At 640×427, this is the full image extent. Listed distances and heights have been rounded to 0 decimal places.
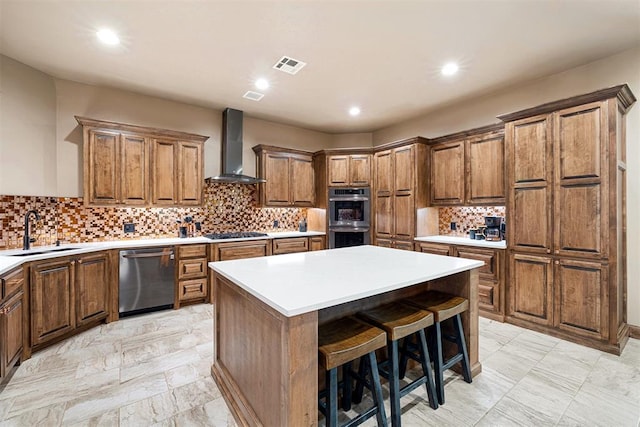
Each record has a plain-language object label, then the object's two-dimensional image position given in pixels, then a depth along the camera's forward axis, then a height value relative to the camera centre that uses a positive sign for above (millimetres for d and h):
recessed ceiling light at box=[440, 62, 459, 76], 3131 +1658
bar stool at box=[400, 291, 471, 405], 1921 -797
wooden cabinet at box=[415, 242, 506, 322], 3324 -807
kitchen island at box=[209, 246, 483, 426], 1301 -586
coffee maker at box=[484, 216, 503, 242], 3711 -211
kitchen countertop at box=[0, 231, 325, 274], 2307 -379
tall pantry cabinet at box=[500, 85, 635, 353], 2584 -51
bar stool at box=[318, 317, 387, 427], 1413 -721
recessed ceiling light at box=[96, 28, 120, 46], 2513 +1640
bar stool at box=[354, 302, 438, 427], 1663 -727
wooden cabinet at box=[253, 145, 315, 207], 4789 +659
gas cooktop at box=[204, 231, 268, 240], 4148 -340
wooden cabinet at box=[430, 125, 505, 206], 3639 +633
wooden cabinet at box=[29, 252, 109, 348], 2580 -828
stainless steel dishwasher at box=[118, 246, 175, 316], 3375 -827
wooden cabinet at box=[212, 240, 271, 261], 3947 -536
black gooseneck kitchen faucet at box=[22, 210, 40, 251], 2869 -206
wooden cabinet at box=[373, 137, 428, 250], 4355 +375
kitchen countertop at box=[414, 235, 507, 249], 3404 -387
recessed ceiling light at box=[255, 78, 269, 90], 3500 +1669
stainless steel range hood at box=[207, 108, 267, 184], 4453 +1099
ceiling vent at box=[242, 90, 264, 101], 3871 +1670
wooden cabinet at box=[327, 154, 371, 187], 5055 +784
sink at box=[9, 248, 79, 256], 2750 -385
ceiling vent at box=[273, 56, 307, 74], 3020 +1659
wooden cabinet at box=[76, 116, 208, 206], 3371 +633
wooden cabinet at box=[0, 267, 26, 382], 2051 -834
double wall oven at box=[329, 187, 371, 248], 5016 -56
